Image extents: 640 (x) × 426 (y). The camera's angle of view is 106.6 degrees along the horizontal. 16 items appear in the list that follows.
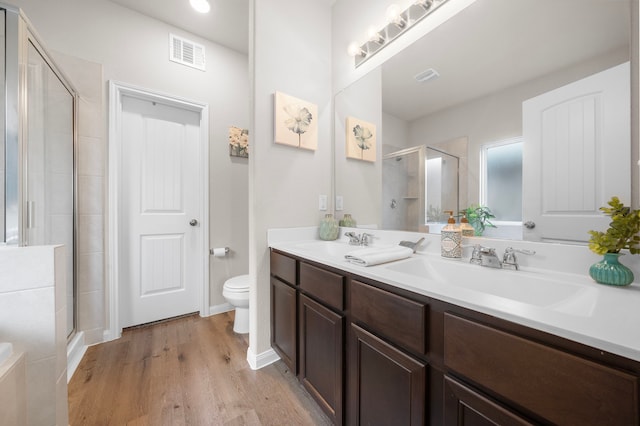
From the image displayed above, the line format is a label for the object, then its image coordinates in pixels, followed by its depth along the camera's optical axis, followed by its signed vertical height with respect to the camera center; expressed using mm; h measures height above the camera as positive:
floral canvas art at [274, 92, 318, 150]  1631 +647
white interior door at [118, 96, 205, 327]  2068 -4
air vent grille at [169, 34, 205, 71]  2191 +1517
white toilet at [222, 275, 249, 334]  1957 -710
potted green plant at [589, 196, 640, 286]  696 -95
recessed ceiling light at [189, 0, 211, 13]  1934 +1710
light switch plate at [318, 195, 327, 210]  1855 +80
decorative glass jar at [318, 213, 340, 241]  1749 -123
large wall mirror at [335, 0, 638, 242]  806 +396
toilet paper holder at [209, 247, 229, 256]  2338 -379
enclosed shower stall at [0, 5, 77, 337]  1053 +359
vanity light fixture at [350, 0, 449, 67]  1289 +1122
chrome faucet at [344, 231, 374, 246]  1564 -176
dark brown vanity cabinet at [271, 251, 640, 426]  432 -387
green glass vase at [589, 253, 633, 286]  698 -180
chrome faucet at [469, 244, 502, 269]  932 -181
